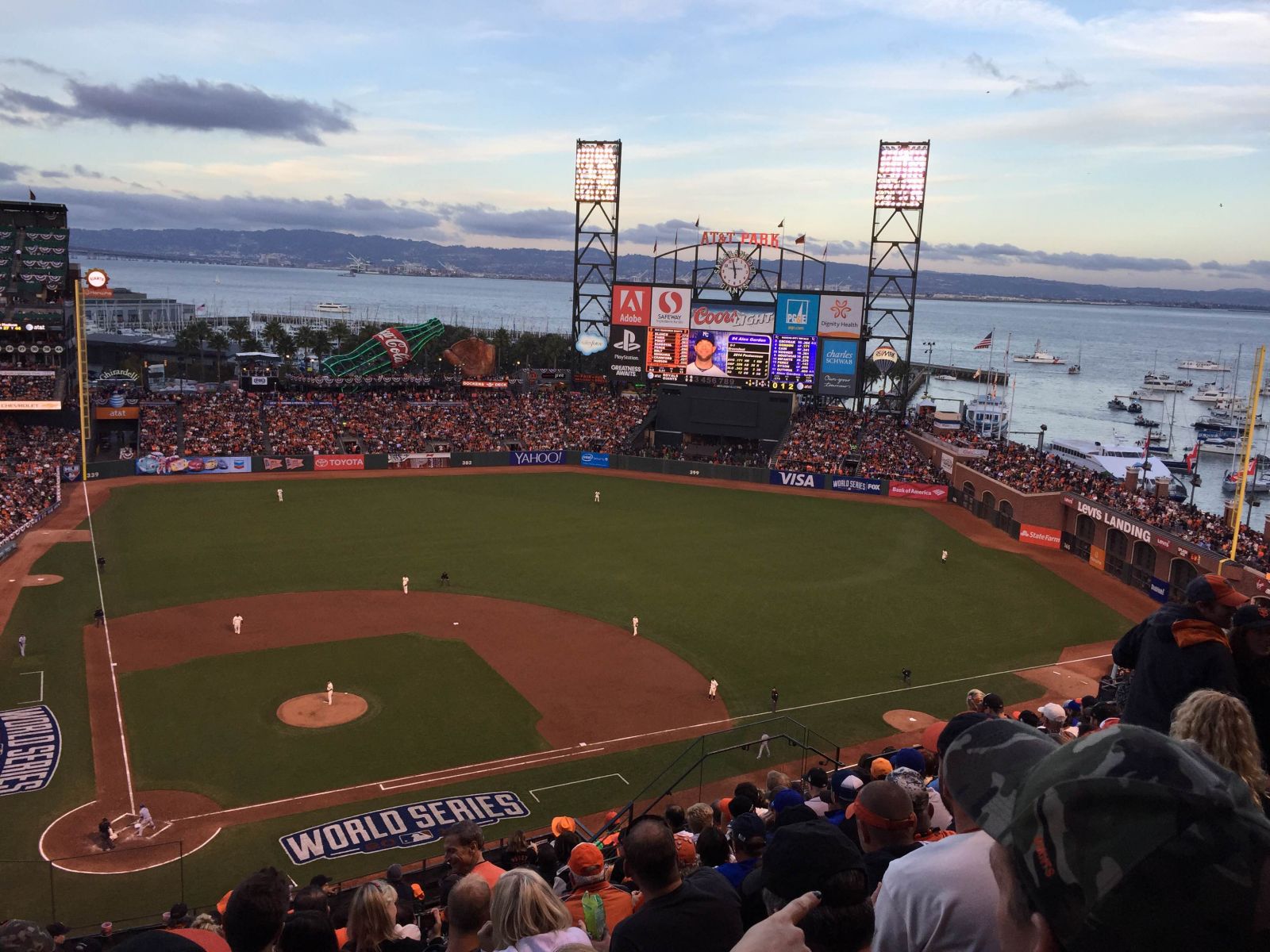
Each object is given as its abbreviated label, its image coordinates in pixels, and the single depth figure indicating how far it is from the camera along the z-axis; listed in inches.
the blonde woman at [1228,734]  155.6
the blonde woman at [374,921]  293.9
